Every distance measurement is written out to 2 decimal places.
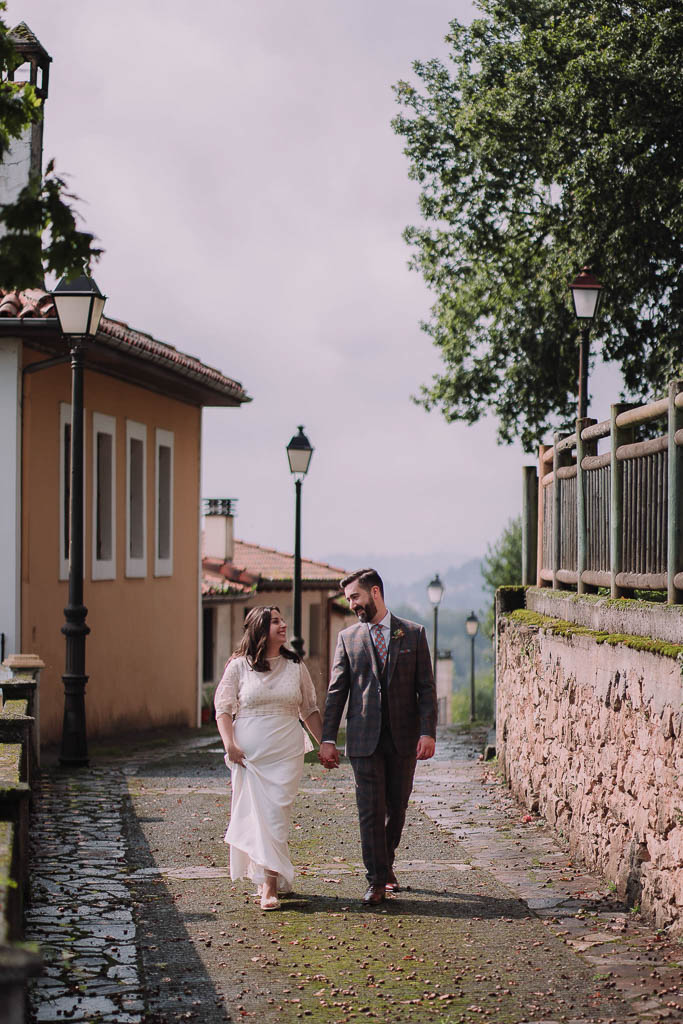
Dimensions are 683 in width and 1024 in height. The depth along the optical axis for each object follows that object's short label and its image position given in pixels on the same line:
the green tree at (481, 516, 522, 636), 61.50
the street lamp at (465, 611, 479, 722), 46.28
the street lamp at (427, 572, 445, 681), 38.81
